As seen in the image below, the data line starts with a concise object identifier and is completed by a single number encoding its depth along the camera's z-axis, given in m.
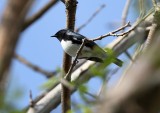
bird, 6.47
